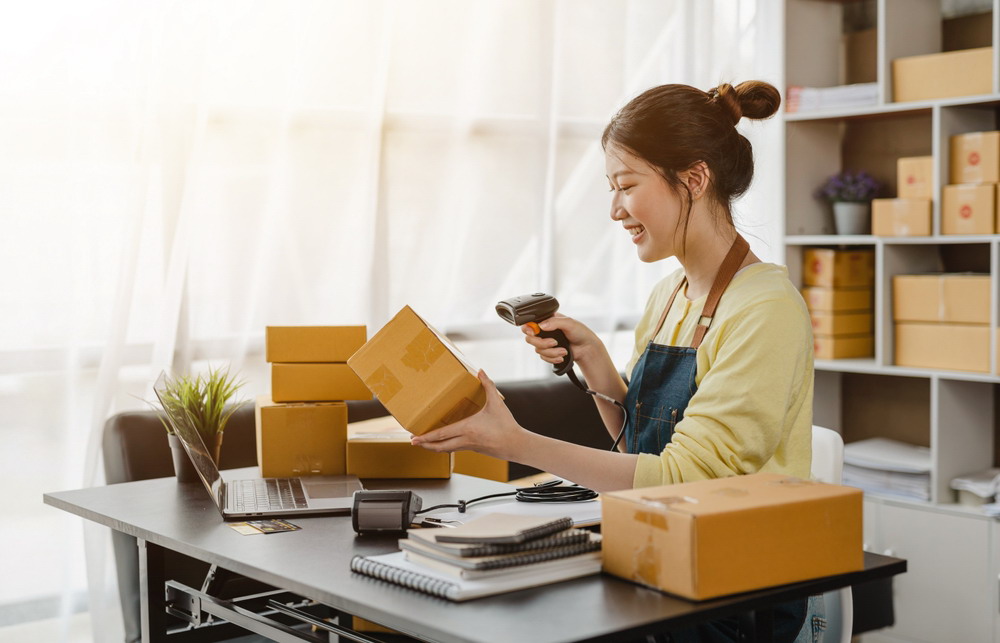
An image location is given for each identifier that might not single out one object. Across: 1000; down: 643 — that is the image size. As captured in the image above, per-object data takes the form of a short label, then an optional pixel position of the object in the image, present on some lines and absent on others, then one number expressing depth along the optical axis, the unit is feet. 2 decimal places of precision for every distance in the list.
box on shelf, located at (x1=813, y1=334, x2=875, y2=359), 12.64
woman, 5.64
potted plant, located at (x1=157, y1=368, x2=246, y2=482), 7.18
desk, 4.09
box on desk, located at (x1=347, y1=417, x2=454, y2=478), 7.20
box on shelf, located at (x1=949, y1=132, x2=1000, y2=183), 11.12
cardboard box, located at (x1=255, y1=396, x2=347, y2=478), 7.18
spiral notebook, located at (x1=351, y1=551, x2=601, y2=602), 4.39
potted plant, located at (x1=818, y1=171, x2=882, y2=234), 12.76
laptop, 6.08
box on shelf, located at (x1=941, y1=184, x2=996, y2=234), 11.12
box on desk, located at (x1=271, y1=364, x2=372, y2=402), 7.29
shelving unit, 11.28
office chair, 7.60
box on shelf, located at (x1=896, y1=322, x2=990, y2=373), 11.32
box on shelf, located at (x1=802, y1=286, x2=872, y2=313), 12.62
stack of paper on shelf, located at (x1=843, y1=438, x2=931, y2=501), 11.81
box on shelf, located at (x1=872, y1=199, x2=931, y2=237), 11.62
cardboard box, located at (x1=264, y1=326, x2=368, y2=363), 7.28
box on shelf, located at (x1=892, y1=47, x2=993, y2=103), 11.27
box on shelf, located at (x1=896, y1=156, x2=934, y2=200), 11.69
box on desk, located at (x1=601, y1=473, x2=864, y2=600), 4.32
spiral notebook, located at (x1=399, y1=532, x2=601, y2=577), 4.50
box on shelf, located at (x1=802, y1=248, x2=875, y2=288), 12.67
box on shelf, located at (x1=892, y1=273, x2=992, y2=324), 11.32
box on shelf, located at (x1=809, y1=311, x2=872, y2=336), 12.61
